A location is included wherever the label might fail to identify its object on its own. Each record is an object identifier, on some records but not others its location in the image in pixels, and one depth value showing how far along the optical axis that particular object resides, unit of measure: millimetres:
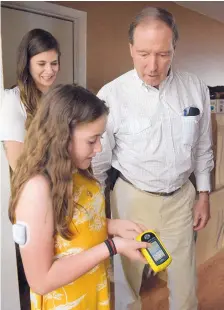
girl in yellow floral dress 500
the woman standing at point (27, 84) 685
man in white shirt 740
